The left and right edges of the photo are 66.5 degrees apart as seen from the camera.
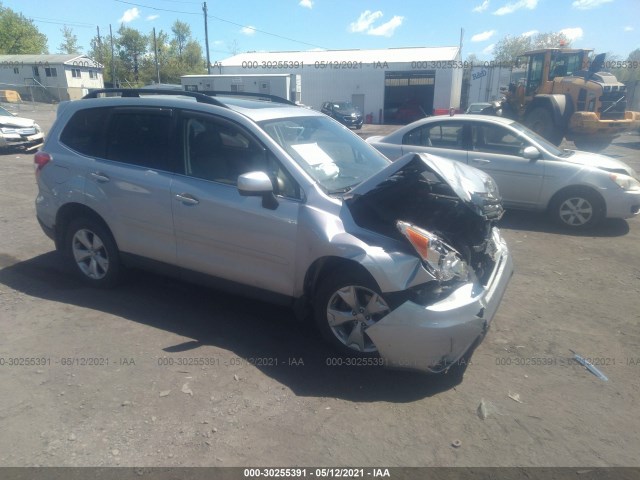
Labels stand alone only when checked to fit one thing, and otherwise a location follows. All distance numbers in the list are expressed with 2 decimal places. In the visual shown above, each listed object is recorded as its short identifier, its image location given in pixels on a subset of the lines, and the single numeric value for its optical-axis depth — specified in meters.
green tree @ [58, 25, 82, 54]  87.12
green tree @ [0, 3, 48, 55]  72.19
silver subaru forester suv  3.34
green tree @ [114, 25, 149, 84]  79.31
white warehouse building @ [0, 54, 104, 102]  52.28
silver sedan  7.19
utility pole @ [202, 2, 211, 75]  39.85
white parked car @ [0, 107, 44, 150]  14.62
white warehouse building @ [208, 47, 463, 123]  38.38
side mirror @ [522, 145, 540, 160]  7.40
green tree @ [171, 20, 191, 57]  88.74
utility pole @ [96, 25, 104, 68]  70.07
